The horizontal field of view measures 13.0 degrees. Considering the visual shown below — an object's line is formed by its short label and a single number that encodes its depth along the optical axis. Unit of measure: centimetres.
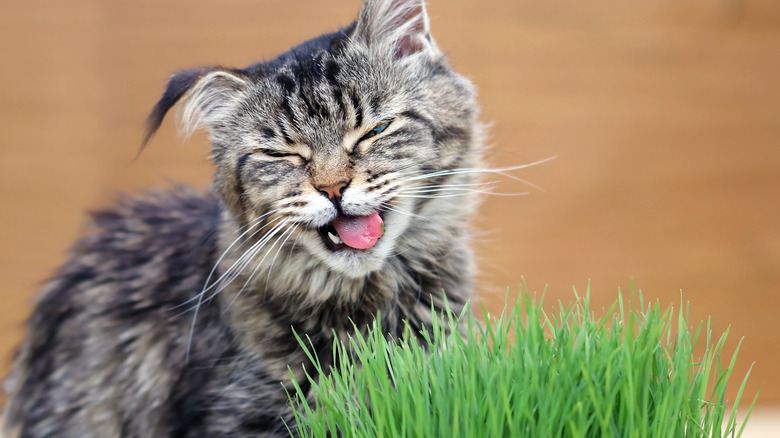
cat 126
